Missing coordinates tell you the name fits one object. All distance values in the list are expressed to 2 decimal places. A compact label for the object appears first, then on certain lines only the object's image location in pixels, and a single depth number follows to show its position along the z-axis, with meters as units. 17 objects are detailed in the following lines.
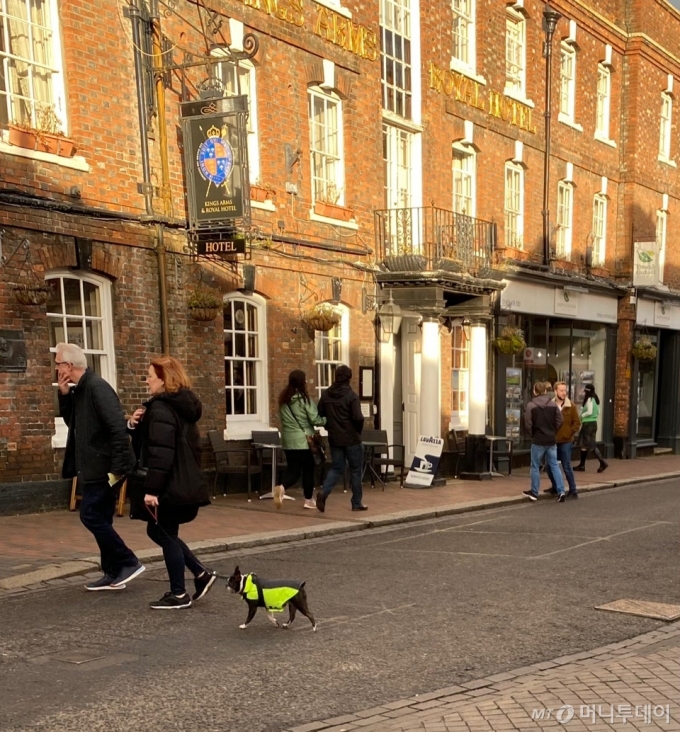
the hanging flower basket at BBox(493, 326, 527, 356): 17.73
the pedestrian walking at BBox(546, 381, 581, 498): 13.60
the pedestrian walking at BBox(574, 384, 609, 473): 18.33
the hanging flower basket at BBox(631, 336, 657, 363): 22.91
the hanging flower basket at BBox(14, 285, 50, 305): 9.70
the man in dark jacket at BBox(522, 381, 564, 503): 12.80
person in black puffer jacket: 5.83
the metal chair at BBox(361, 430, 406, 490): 14.12
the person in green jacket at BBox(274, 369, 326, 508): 11.38
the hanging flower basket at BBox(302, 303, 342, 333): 13.68
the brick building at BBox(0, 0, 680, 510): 10.38
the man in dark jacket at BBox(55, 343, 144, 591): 6.18
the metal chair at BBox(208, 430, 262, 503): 12.20
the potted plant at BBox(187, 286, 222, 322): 11.72
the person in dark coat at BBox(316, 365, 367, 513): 10.95
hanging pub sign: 11.33
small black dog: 5.35
